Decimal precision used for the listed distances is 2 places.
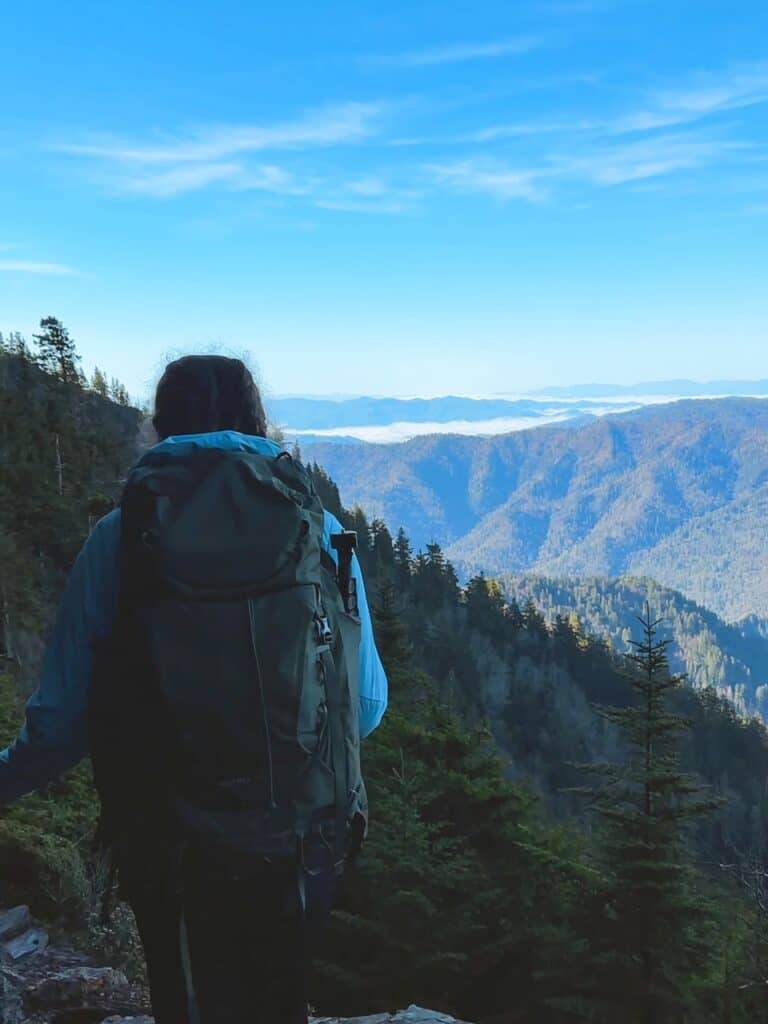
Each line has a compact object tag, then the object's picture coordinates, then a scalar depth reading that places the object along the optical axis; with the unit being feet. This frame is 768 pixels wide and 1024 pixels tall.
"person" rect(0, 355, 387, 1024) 6.42
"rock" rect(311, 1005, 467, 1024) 14.15
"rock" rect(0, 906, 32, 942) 16.28
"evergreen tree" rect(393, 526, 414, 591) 274.36
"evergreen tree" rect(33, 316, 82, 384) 144.15
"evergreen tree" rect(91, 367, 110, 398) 233.66
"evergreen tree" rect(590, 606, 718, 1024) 25.57
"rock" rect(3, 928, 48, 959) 15.84
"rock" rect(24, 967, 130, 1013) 14.48
